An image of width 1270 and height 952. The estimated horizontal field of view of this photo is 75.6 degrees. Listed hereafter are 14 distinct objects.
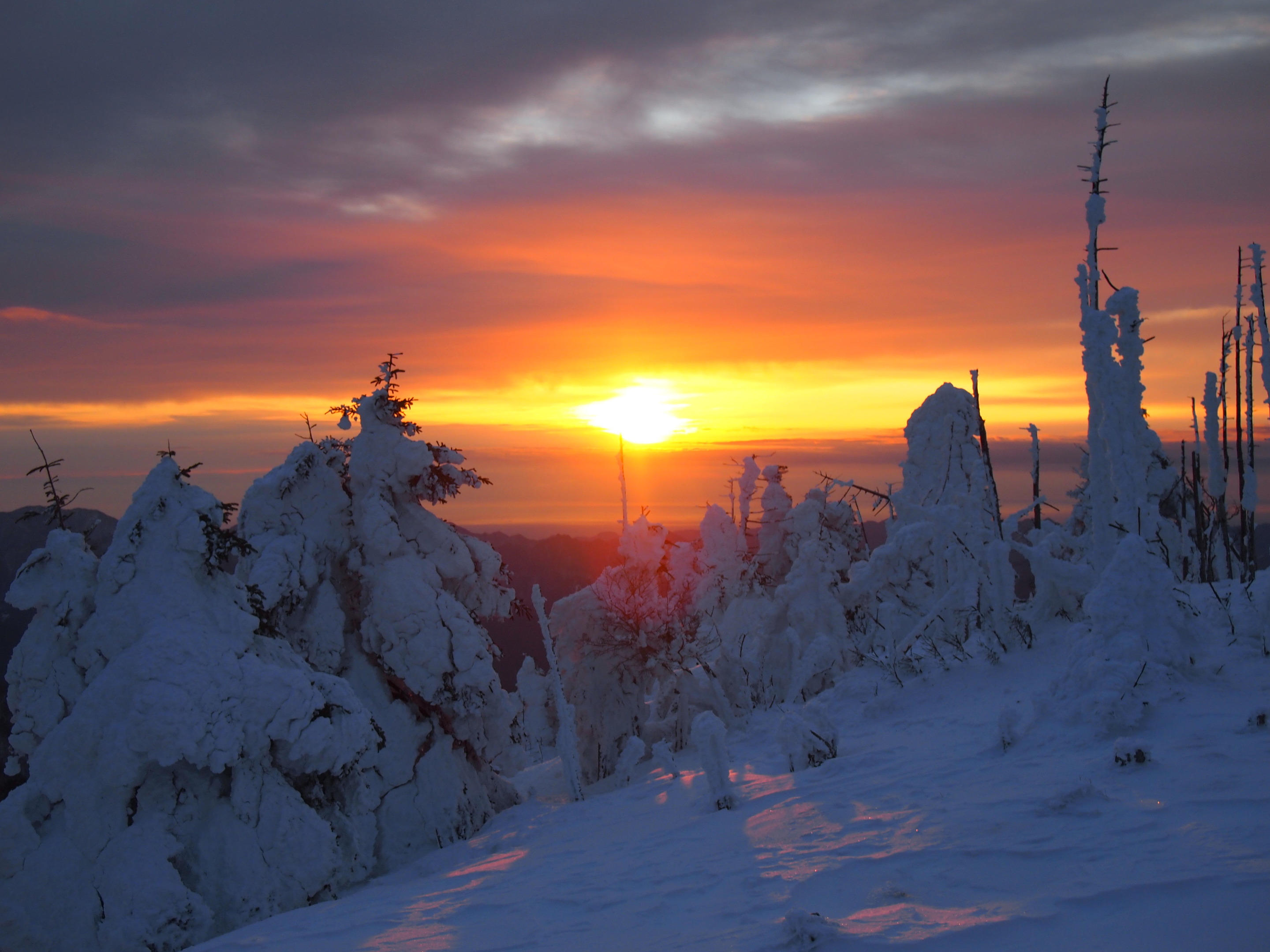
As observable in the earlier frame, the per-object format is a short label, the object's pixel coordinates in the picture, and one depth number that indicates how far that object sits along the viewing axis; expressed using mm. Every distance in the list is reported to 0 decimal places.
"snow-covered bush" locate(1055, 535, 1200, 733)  8047
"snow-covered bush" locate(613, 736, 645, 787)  14094
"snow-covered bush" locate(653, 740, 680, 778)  12344
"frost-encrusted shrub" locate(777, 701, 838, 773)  9742
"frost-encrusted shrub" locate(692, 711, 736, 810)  8734
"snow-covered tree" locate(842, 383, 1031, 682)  13258
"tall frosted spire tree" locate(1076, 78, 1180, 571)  11547
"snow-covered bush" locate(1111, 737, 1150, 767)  6465
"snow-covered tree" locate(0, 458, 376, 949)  9008
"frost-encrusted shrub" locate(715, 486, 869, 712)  16172
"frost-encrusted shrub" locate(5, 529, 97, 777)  9977
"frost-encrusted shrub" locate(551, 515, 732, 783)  16125
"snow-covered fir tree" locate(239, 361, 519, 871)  12625
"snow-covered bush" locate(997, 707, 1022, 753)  7945
